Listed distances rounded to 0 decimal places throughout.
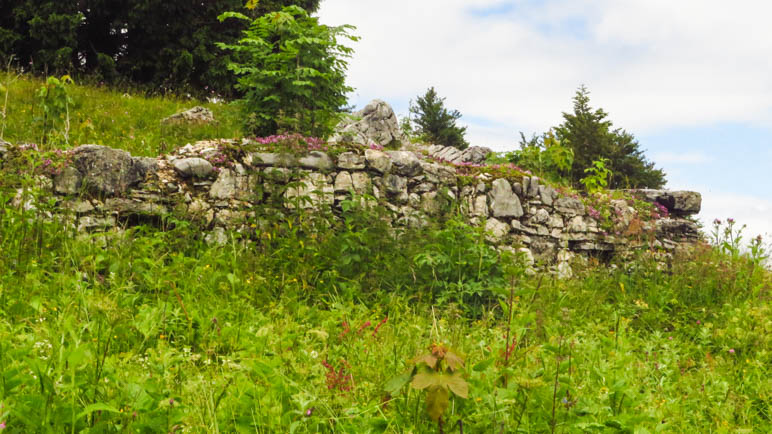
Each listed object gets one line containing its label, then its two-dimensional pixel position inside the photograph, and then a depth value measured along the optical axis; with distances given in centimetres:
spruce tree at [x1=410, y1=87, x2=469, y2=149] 2675
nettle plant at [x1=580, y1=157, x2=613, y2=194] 971
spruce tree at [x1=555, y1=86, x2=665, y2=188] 2095
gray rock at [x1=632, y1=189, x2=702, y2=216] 895
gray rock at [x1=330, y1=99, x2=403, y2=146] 1614
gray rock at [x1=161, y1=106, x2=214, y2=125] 985
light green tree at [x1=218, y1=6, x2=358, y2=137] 750
